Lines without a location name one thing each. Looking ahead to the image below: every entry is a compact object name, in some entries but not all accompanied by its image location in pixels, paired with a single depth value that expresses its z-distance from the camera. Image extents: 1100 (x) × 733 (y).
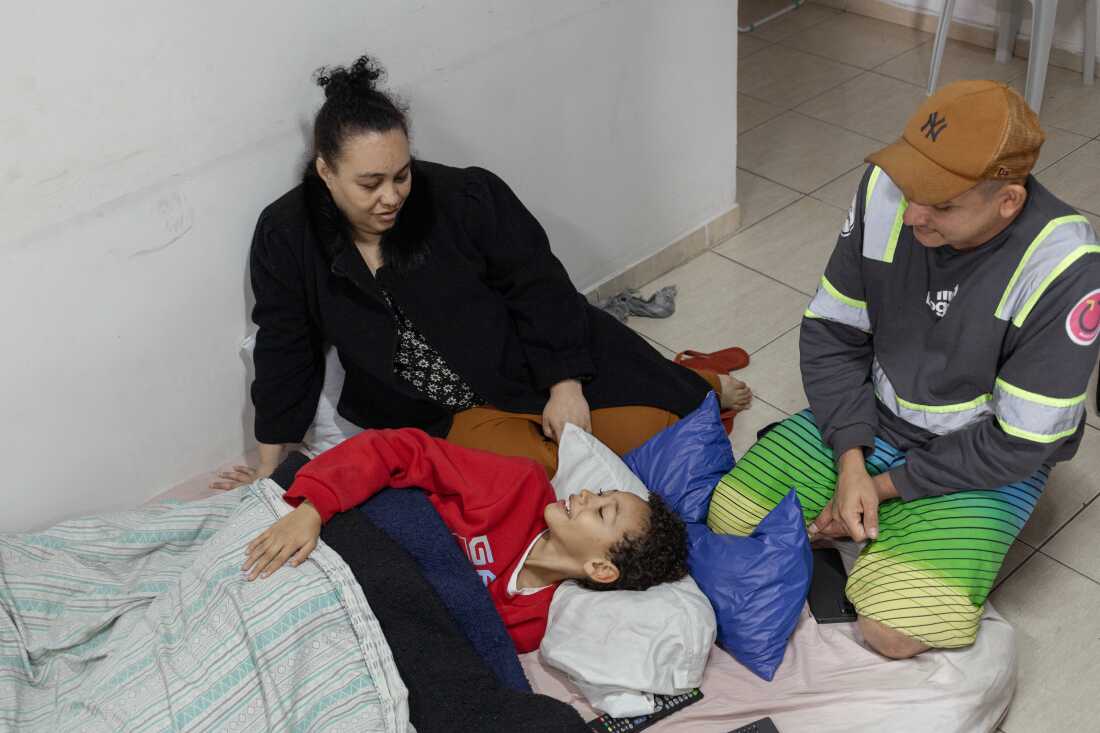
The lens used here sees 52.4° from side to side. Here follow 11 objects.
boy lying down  1.91
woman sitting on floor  2.13
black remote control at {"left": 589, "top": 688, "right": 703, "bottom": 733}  1.86
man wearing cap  1.70
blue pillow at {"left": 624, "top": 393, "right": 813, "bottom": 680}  1.94
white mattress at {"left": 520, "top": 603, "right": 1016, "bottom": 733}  1.83
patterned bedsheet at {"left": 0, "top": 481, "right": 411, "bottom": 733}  1.71
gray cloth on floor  2.98
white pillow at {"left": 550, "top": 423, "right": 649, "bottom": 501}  2.14
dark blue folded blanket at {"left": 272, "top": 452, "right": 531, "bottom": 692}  1.89
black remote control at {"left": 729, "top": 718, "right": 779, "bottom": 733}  1.84
